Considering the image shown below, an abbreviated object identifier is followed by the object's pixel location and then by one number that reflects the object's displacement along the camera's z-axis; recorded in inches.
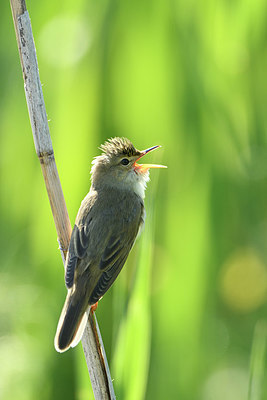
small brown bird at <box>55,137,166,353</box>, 195.6
